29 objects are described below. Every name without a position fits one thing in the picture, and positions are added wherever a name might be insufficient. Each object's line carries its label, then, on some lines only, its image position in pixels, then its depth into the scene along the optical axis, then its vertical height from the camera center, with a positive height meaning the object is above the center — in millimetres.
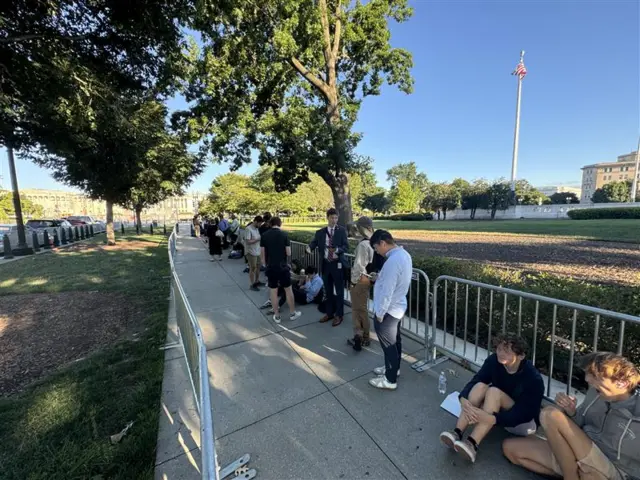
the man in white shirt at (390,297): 2807 -885
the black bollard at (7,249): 13496 -1557
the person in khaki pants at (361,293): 3902 -1184
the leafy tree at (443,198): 58531 +1607
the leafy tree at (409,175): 88812 +9745
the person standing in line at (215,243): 11383 -1291
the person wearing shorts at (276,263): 4805 -912
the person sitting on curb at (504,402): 2201 -1579
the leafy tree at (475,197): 52956 +1443
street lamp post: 14234 +85
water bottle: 2978 -1870
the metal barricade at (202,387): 1147 -988
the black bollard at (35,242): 15406 -1438
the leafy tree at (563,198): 74812 +1095
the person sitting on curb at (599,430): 1737 -1465
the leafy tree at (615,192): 62075 +1942
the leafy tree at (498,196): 50862 +1351
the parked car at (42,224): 22347 -685
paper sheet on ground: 2656 -1881
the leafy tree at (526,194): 62656 +2066
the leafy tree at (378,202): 77562 +1388
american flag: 44500 +20696
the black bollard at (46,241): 16945 -1530
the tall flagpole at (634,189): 52156 +2135
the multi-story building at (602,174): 95062 +9328
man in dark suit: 4609 -821
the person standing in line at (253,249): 7152 -986
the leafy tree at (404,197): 66875 +2138
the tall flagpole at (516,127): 44594 +13297
